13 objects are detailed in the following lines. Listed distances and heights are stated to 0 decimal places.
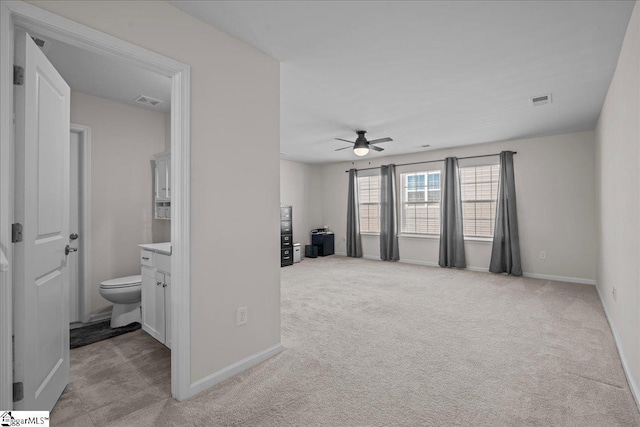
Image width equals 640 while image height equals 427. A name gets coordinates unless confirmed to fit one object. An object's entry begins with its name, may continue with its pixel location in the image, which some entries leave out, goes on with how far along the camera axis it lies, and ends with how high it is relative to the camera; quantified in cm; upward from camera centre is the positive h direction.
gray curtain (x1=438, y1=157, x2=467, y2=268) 623 -9
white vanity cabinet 257 -66
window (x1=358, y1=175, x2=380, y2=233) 770 +35
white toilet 306 -78
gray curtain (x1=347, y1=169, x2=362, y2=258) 782 -3
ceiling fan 476 +112
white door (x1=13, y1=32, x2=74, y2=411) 154 -6
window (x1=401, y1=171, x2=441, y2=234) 680 +30
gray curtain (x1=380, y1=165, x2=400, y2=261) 716 +1
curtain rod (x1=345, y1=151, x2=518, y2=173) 592 +118
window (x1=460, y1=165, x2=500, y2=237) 600 +33
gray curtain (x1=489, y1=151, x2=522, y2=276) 555 -24
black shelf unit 687 -44
